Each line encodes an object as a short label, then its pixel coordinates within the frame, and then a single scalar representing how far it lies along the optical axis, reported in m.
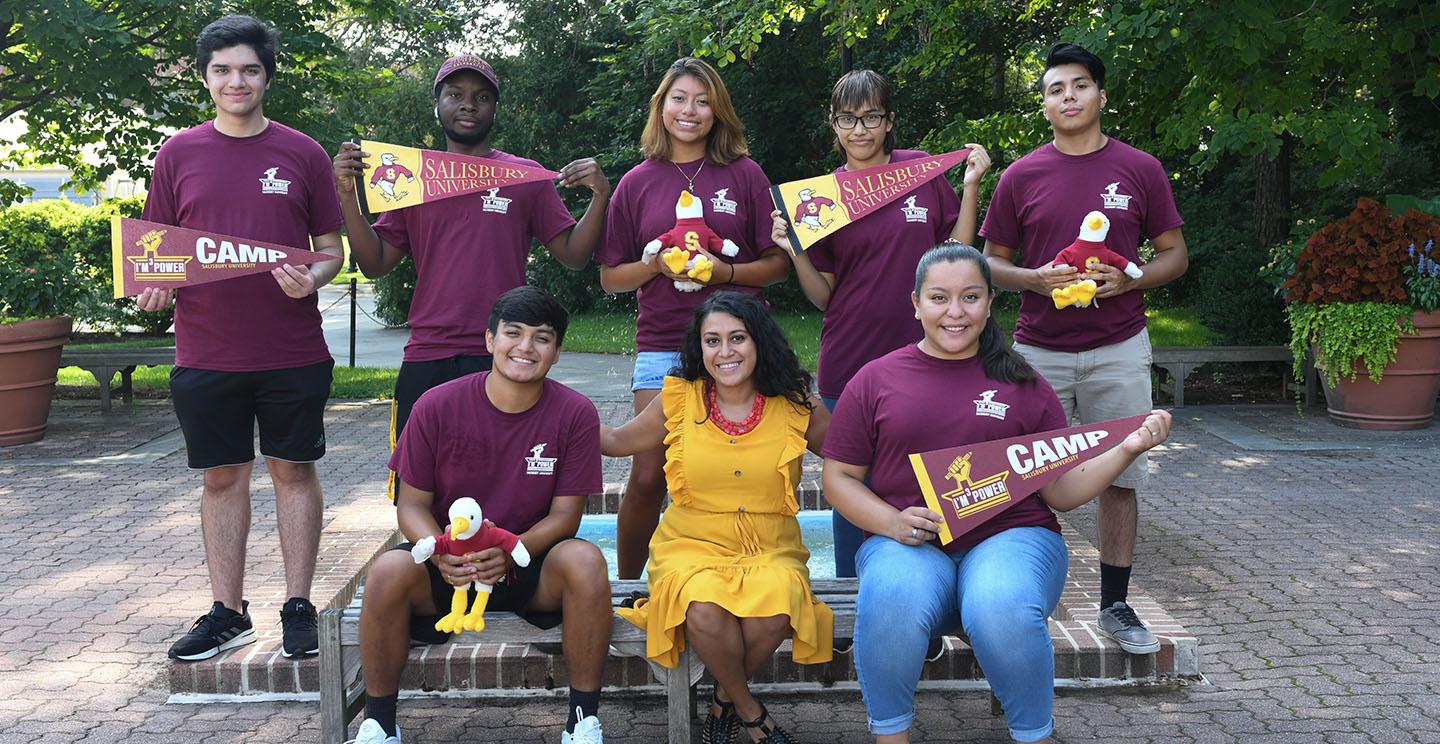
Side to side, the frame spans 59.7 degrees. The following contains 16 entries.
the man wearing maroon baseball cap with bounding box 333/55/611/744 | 4.51
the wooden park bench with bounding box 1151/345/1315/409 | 10.62
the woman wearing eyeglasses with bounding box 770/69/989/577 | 4.51
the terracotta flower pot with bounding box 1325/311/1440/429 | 9.18
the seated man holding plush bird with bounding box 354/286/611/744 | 3.70
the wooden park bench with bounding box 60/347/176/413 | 10.88
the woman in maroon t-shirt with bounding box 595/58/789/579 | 4.54
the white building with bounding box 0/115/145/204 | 16.51
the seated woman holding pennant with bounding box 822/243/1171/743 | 3.52
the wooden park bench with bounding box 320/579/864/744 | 3.84
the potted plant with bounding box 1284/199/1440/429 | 9.09
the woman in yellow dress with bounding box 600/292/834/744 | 3.76
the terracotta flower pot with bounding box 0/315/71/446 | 9.28
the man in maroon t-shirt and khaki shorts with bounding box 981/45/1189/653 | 4.43
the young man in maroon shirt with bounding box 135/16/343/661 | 4.38
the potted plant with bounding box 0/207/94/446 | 9.33
